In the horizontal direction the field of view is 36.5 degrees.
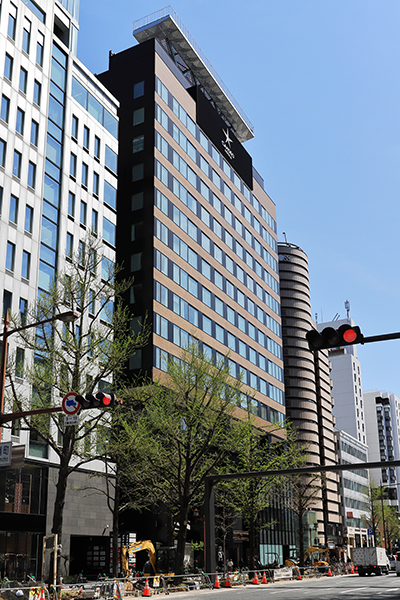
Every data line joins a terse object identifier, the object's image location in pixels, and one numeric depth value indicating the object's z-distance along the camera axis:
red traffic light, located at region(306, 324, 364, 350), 11.27
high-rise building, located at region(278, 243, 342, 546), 110.00
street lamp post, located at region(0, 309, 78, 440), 18.20
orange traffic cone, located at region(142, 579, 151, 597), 27.53
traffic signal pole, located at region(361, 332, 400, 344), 12.79
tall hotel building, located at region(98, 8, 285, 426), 53.84
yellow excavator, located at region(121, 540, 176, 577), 33.38
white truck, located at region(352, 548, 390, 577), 53.00
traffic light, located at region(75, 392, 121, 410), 16.15
